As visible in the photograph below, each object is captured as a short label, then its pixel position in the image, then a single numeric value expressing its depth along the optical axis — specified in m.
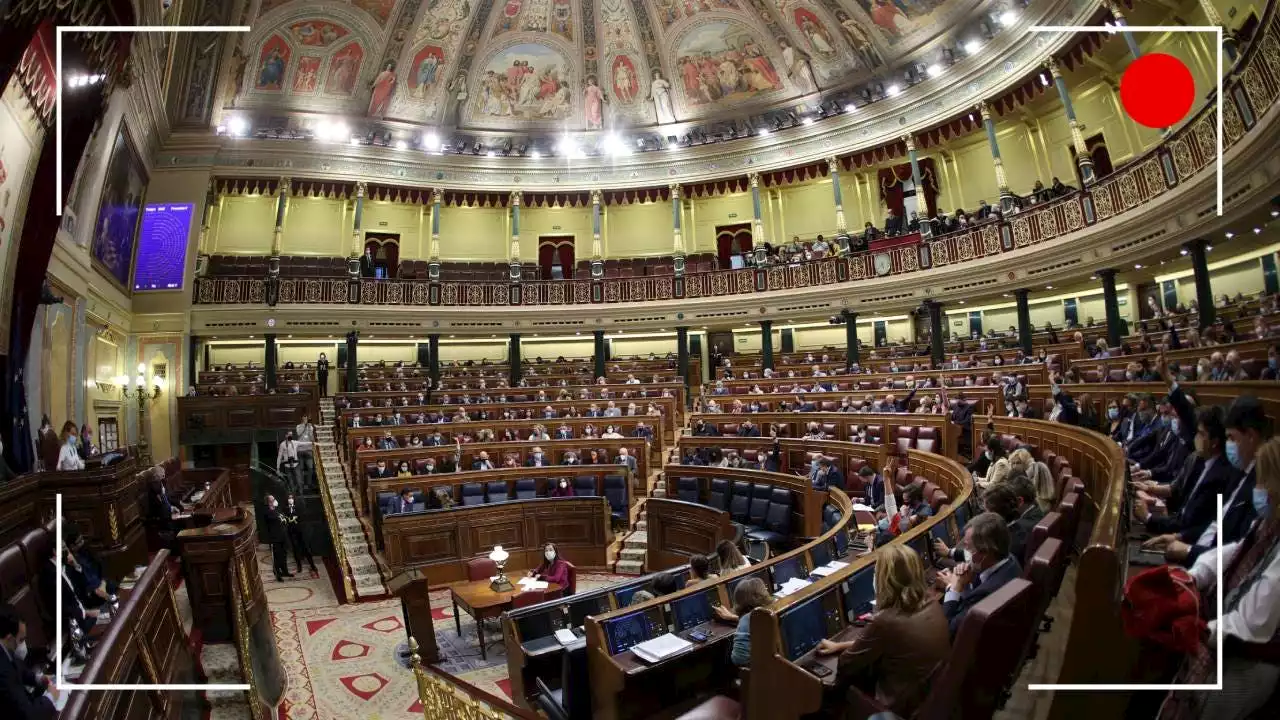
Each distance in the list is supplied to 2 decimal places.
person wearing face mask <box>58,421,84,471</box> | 8.09
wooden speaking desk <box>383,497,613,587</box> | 9.47
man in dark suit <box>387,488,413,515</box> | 9.98
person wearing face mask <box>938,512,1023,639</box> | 2.89
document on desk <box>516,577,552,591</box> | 7.33
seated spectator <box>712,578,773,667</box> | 3.53
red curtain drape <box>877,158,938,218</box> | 20.11
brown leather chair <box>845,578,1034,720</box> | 2.13
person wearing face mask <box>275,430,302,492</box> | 12.18
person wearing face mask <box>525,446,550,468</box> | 12.06
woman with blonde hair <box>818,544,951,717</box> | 2.64
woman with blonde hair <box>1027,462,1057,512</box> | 4.37
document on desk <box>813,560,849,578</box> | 4.70
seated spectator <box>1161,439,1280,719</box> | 1.66
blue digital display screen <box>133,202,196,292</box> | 16.34
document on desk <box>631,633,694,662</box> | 3.69
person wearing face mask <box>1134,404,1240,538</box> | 3.12
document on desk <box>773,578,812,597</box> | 4.43
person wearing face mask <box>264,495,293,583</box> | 9.69
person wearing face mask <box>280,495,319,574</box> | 10.06
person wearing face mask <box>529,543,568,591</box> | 7.66
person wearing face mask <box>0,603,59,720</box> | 2.38
